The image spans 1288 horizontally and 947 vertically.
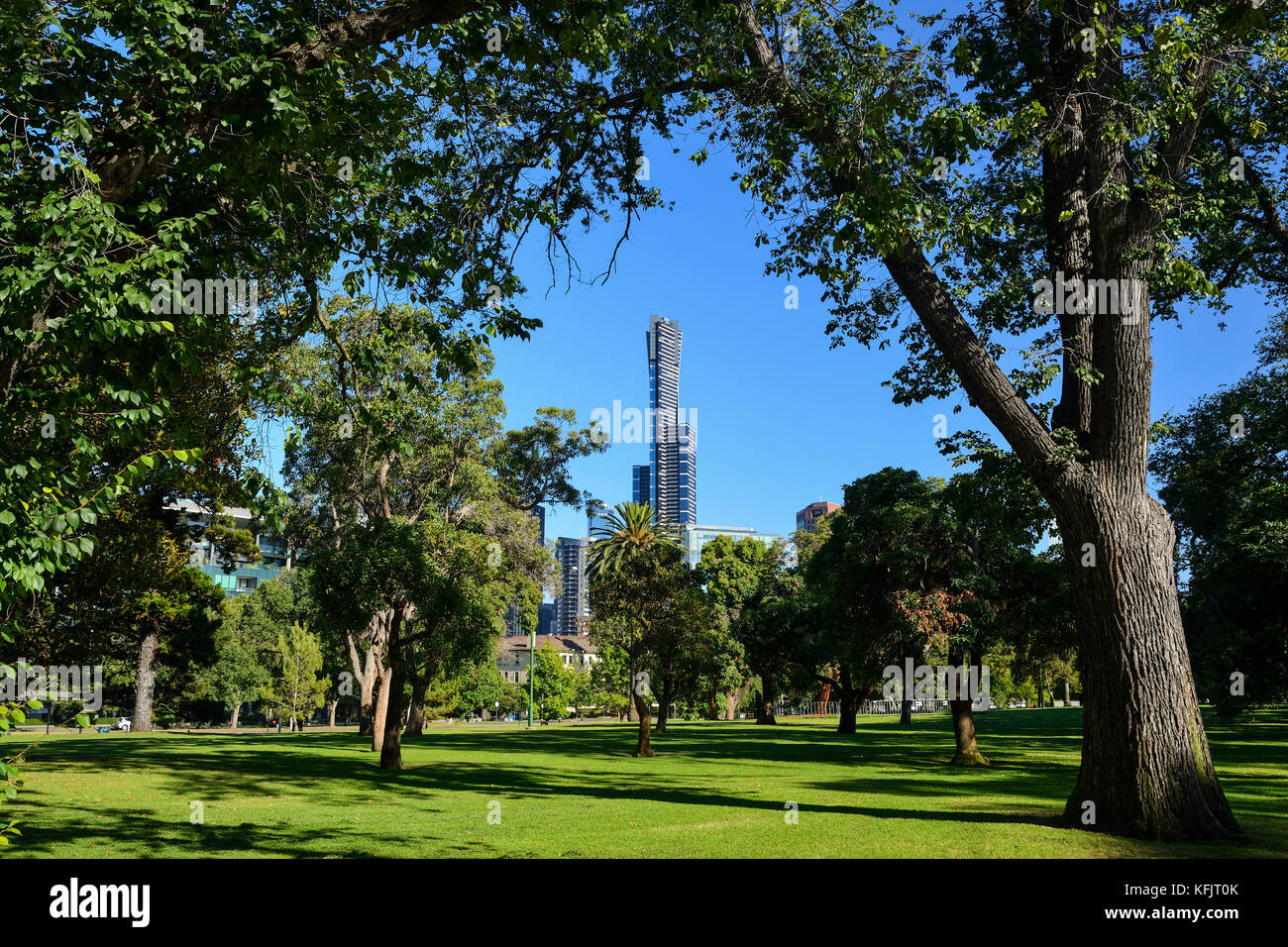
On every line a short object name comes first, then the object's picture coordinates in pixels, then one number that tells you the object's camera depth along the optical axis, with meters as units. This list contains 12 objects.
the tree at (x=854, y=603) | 25.98
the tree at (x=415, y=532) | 23.19
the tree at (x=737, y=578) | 57.78
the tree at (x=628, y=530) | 50.62
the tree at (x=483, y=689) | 64.20
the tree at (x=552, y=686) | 88.12
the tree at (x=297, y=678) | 63.12
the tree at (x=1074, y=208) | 11.09
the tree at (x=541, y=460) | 38.56
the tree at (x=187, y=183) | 5.38
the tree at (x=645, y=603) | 31.20
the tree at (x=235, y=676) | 66.44
